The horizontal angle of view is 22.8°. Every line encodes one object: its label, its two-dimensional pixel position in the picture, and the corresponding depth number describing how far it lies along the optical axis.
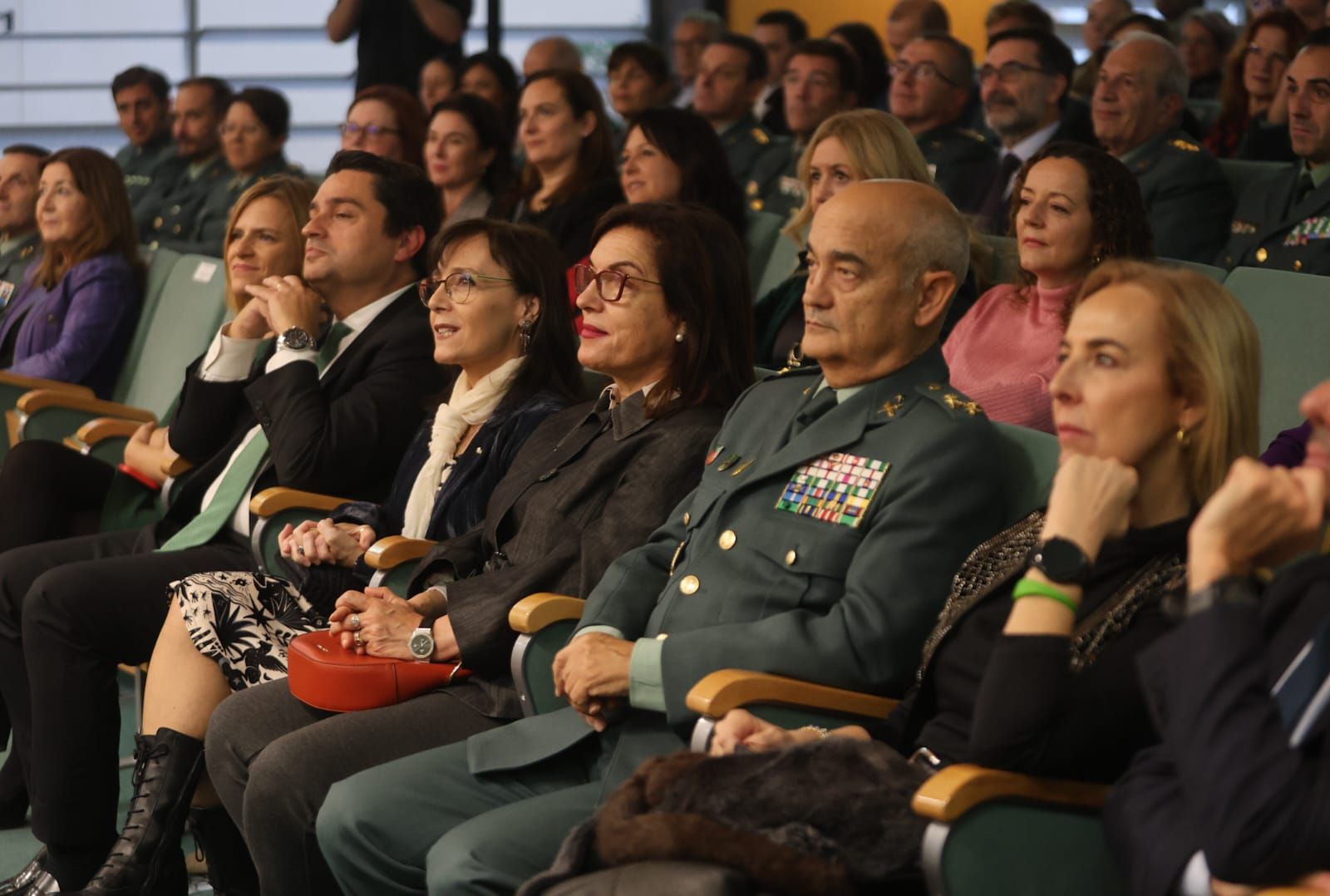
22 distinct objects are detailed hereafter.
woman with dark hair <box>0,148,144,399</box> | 9.11
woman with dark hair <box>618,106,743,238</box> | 8.01
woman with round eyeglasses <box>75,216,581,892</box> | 5.48
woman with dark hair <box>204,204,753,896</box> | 4.98
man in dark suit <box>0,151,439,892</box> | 5.78
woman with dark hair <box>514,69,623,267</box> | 9.23
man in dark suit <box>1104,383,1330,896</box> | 2.90
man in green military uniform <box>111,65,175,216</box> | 15.12
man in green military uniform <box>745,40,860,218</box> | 11.13
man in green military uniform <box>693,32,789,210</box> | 12.62
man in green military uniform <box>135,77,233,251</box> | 14.14
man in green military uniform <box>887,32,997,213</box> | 10.04
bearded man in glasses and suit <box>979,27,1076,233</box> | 9.94
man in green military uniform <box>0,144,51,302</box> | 10.63
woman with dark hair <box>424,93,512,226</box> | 9.57
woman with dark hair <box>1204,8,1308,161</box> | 11.01
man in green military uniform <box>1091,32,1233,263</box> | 8.68
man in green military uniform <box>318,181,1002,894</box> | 4.17
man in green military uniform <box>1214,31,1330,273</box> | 7.86
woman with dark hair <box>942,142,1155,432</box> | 5.96
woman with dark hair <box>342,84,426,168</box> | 10.58
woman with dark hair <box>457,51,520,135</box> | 12.94
